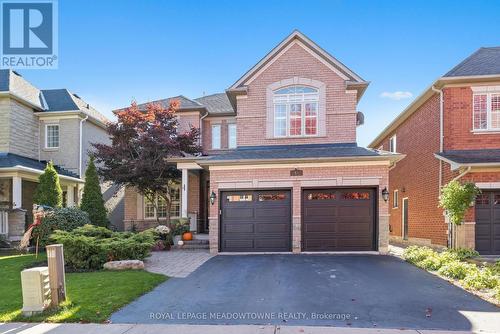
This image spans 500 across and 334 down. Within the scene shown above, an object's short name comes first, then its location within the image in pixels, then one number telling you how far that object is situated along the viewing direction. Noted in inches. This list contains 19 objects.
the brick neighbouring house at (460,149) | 480.4
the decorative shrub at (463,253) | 418.5
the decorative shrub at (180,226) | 553.9
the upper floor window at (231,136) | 718.5
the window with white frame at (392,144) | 789.2
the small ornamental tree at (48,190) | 565.3
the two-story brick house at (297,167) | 474.9
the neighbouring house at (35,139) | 596.1
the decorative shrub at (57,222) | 470.6
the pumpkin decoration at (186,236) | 546.6
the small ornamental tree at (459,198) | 448.5
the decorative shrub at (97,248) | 378.4
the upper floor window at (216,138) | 725.3
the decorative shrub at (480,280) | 287.0
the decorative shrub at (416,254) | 407.5
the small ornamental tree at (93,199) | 583.2
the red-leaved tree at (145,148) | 590.9
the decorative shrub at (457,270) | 324.8
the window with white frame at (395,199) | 766.5
